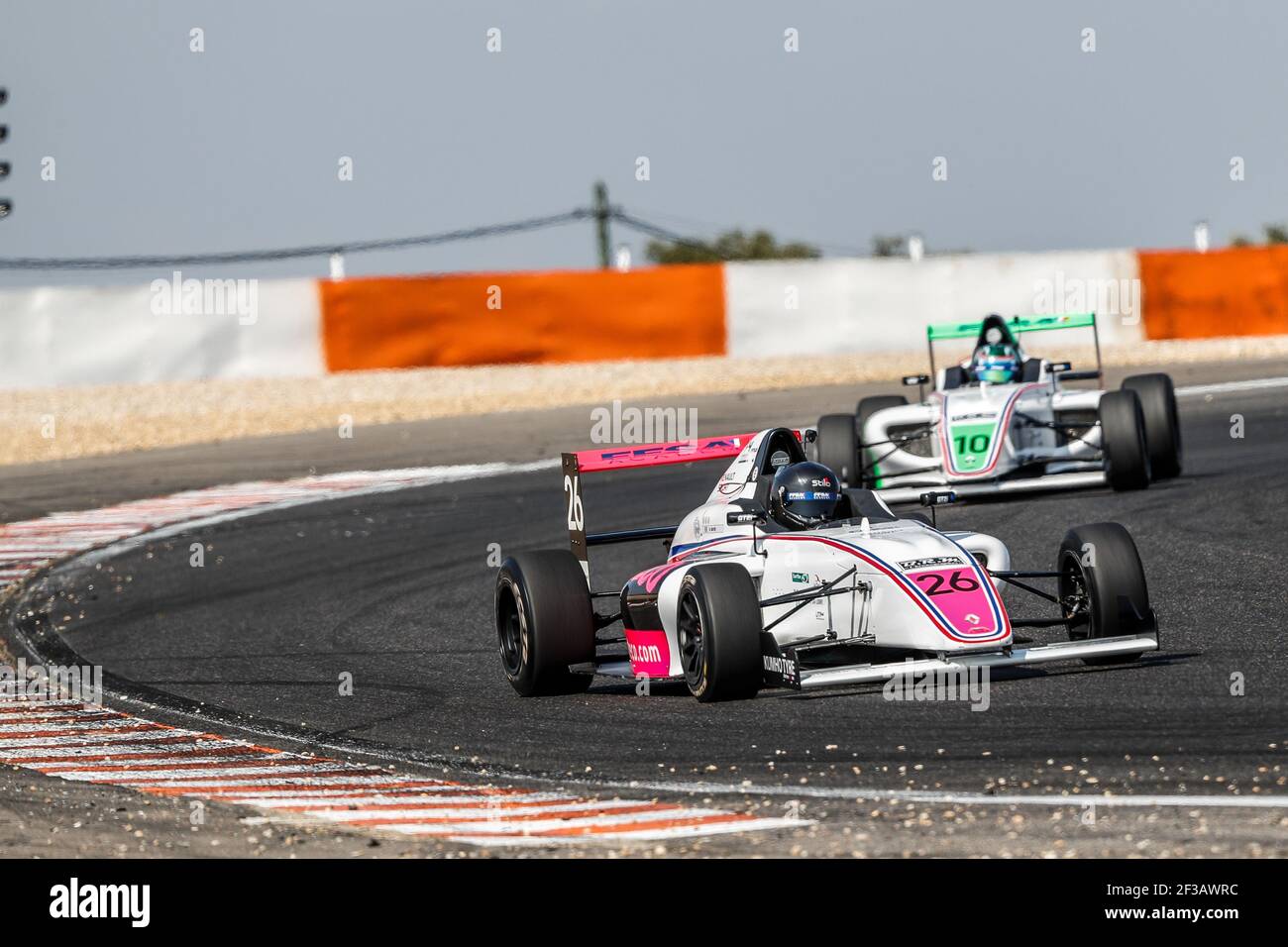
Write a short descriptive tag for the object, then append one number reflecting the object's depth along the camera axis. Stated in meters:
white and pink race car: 9.10
